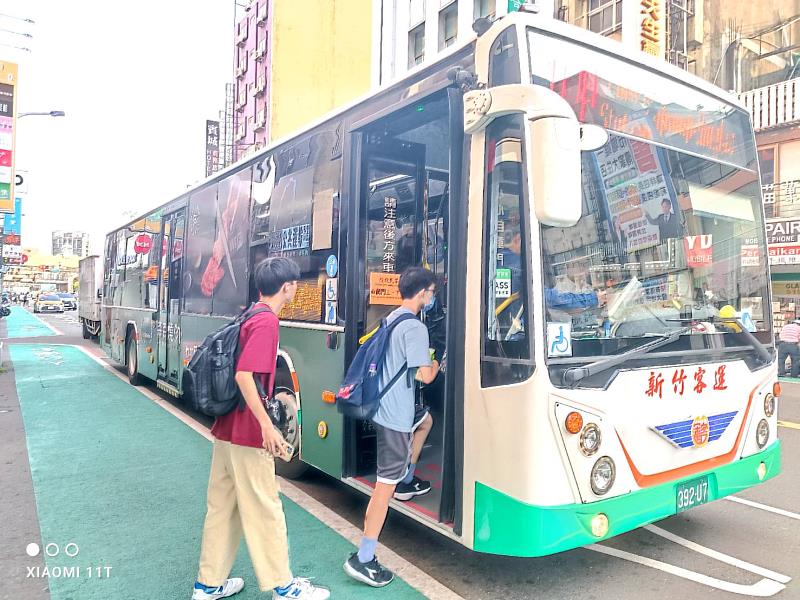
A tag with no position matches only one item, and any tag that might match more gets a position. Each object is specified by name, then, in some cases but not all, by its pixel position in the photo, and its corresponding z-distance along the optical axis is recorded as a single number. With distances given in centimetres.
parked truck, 2245
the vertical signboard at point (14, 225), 2697
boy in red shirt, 308
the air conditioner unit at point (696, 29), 2008
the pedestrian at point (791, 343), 1396
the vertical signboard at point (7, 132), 1436
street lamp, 2047
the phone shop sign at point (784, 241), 1636
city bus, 311
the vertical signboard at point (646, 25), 1823
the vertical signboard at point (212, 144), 4706
